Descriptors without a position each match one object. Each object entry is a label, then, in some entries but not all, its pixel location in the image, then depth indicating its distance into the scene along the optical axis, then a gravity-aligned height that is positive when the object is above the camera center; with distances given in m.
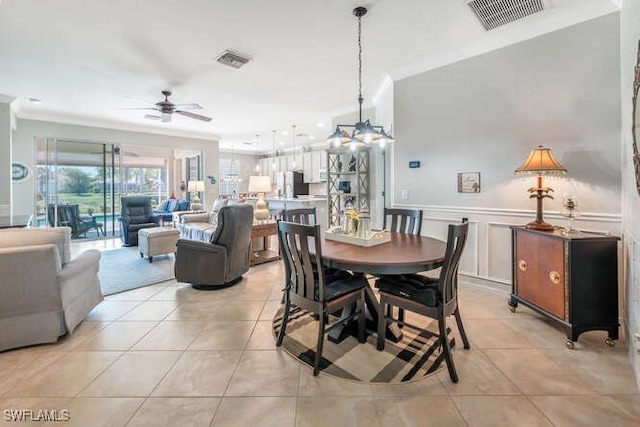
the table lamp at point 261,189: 4.80 +0.34
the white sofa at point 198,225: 4.25 -0.25
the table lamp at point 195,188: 7.69 +0.58
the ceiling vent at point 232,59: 3.36 +1.80
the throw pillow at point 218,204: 5.93 +0.12
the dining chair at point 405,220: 2.89 -0.11
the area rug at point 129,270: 3.65 -0.88
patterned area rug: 1.91 -1.06
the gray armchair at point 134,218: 6.03 -0.17
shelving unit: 5.07 +0.54
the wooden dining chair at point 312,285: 1.92 -0.57
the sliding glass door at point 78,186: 6.23 +0.56
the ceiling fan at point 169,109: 4.27 +1.52
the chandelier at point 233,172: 10.73 +1.39
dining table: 1.86 -0.33
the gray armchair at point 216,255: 3.42 -0.53
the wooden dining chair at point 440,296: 1.84 -0.60
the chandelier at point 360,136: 2.62 +0.69
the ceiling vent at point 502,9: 2.52 +1.79
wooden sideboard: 2.21 -0.58
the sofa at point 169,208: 7.51 +0.05
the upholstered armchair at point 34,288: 2.11 -0.58
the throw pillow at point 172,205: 8.14 +0.14
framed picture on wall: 3.37 +0.31
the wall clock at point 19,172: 5.76 +0.77
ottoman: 4.65 -0.51
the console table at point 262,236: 4.57 -0.42
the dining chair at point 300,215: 2.92 -0.06
